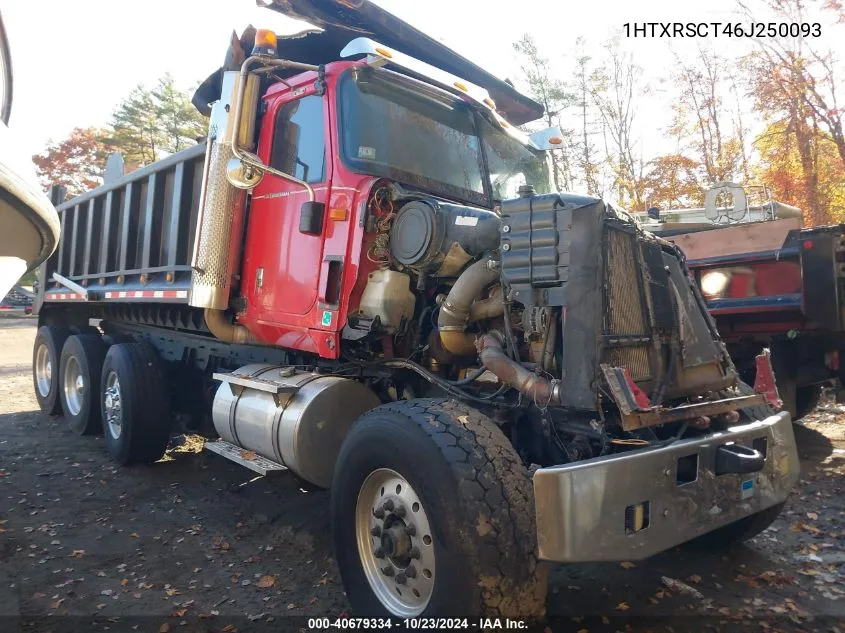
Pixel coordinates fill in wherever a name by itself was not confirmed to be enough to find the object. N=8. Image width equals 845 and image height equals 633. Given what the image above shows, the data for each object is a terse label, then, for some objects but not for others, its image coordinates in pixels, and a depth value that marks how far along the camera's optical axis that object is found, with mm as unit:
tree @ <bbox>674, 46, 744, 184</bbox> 21031
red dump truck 2535
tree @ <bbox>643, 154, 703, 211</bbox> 21250
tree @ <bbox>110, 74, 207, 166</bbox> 32469
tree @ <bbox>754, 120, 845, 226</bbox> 17281
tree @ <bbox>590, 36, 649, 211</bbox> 23250
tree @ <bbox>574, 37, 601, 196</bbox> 24781
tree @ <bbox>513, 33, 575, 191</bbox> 24672
